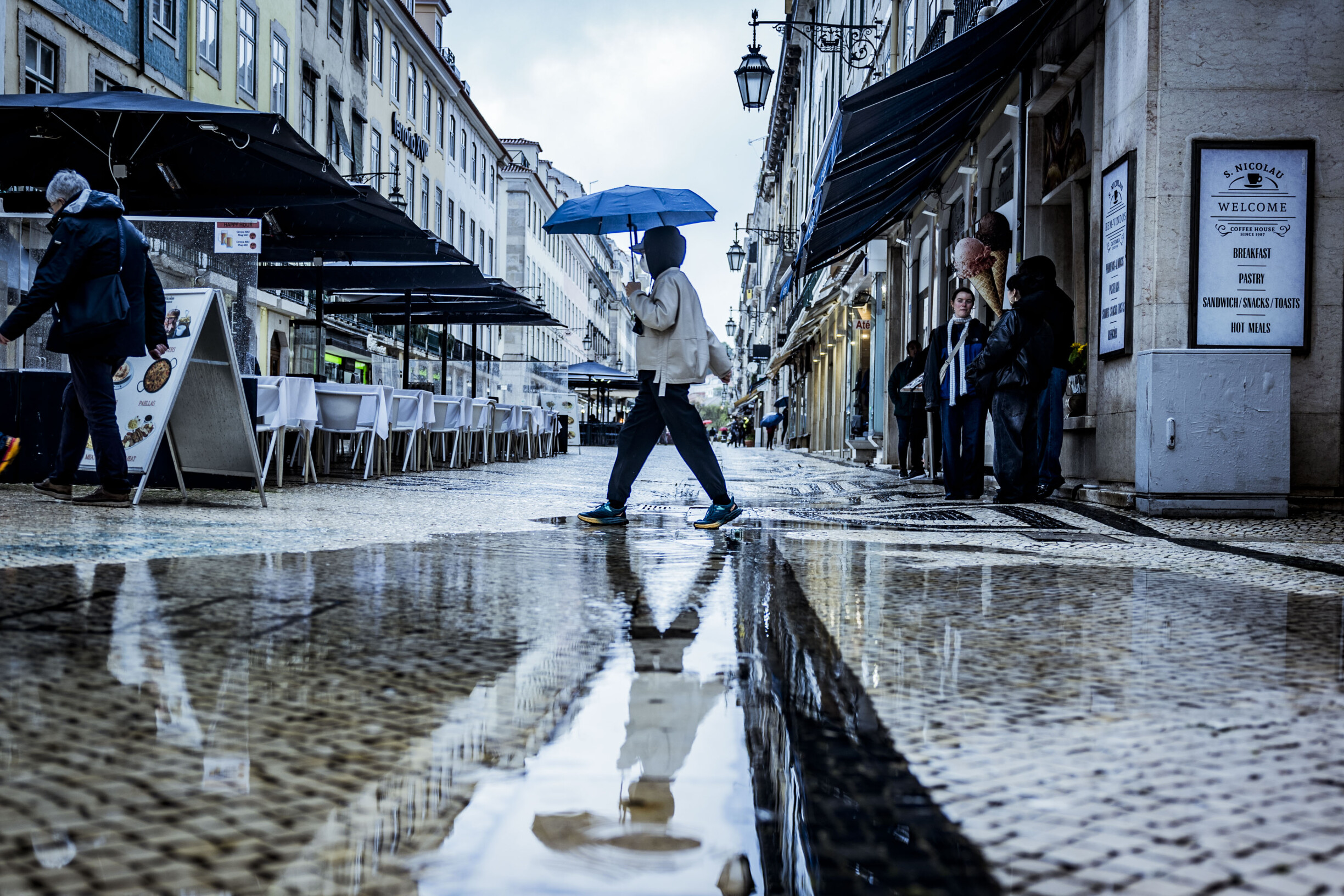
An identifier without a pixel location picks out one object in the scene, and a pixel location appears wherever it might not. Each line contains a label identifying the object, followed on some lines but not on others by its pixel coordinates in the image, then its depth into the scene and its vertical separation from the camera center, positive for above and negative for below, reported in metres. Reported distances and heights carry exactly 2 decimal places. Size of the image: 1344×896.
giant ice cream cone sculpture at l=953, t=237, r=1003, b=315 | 12.34 +1.92
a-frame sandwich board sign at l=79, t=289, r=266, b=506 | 7.05 +0.22
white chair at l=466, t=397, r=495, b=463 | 17.50 +0.26
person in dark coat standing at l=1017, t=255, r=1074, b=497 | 9.02 +0.69
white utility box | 7.58 +0.14
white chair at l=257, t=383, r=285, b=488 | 9.55 +0.18
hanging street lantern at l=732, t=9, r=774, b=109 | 18.09 +5.64
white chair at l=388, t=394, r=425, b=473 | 13.38 +0.24
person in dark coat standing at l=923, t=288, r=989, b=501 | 9.19 +0.36
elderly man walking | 6.83 +0.76
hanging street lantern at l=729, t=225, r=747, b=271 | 37.00 +5.93
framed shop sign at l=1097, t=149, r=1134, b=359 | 8.73 +1.44
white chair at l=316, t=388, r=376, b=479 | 11.52 +0.25
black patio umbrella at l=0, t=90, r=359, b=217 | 9.40 +2.48
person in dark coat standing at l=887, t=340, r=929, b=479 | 13.47 +0.43
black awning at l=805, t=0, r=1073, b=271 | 9.76 +3.19
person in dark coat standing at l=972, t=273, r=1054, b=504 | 8.64 +0.51
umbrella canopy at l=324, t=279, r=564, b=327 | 19.19 +2.31
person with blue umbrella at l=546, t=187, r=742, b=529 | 6.52 +0.40
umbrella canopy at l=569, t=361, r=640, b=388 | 35.56 +2.02
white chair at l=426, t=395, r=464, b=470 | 15.25 +0.28
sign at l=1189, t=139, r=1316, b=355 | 8.36 +1.48
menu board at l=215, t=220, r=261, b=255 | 9.33 +1.57
